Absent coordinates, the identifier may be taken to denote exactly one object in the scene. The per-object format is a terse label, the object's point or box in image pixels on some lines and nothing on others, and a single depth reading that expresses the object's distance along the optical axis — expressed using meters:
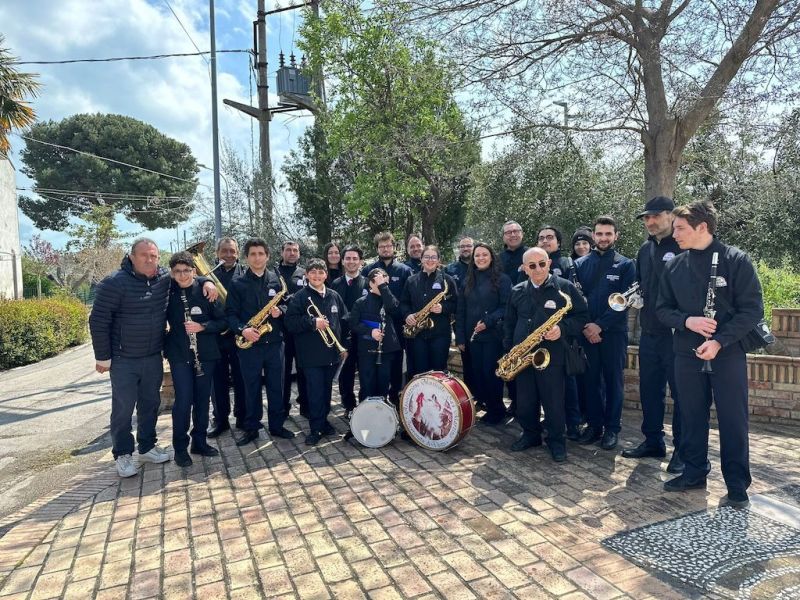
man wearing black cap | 4.49
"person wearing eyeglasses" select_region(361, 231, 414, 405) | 6.02
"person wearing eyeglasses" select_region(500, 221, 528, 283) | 5.94
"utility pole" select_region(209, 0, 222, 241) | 11.62
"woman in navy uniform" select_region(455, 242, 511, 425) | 5.51
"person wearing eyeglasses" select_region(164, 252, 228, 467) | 4.93
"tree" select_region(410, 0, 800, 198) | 6.61
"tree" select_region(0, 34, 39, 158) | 11.76
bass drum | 4.73
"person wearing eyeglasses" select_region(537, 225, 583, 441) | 5.30
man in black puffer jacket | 4.59
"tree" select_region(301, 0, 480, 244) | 8.52
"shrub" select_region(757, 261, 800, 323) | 7.96
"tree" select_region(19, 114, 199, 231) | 35.59
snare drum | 5.02
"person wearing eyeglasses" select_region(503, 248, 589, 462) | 4.64
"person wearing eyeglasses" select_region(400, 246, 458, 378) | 5.70
